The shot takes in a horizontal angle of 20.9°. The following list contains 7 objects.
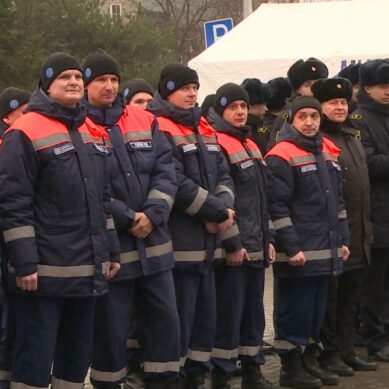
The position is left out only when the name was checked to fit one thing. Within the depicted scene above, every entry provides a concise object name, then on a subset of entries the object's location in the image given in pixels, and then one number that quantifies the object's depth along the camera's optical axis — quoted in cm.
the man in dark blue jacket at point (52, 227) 562
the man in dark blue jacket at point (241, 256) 721
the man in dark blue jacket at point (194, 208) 673
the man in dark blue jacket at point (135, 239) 628
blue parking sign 1702
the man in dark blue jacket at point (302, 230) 742
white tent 1389
